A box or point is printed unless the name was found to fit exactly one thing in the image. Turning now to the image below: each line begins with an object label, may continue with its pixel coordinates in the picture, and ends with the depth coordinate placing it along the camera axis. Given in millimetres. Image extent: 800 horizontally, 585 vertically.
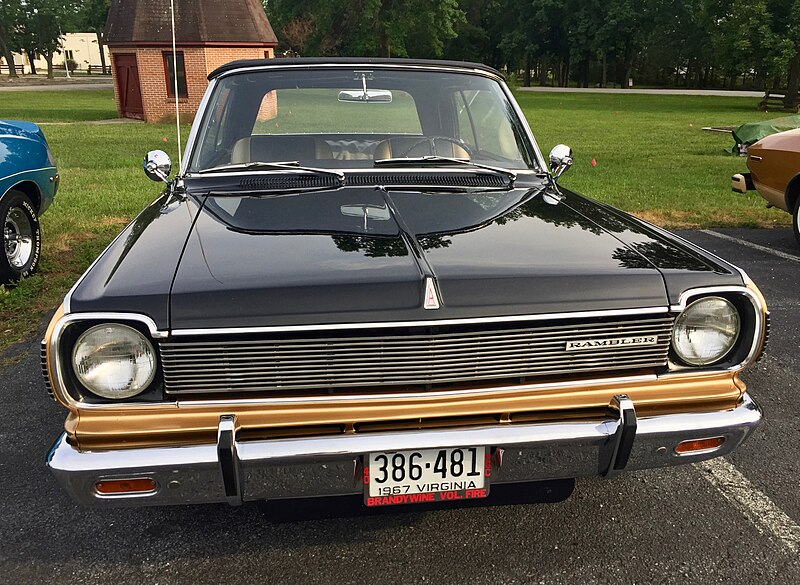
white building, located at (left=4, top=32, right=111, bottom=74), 86562
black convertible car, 1942
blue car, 5266
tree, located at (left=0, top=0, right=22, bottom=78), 62719
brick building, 22328
